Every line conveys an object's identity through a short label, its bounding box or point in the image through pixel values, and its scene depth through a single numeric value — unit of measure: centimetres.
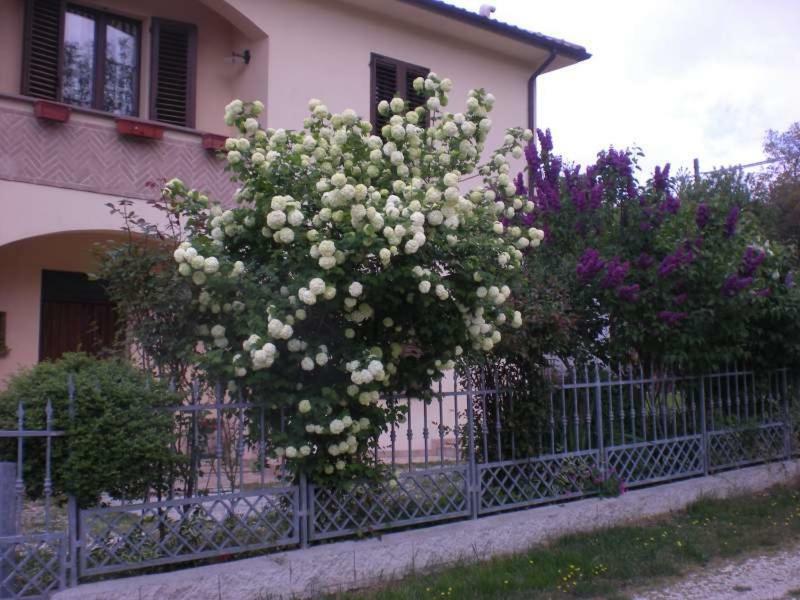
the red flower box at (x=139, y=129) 888
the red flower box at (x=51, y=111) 830
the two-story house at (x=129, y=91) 851
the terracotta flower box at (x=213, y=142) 945
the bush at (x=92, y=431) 425
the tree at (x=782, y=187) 2047
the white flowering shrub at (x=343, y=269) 472
